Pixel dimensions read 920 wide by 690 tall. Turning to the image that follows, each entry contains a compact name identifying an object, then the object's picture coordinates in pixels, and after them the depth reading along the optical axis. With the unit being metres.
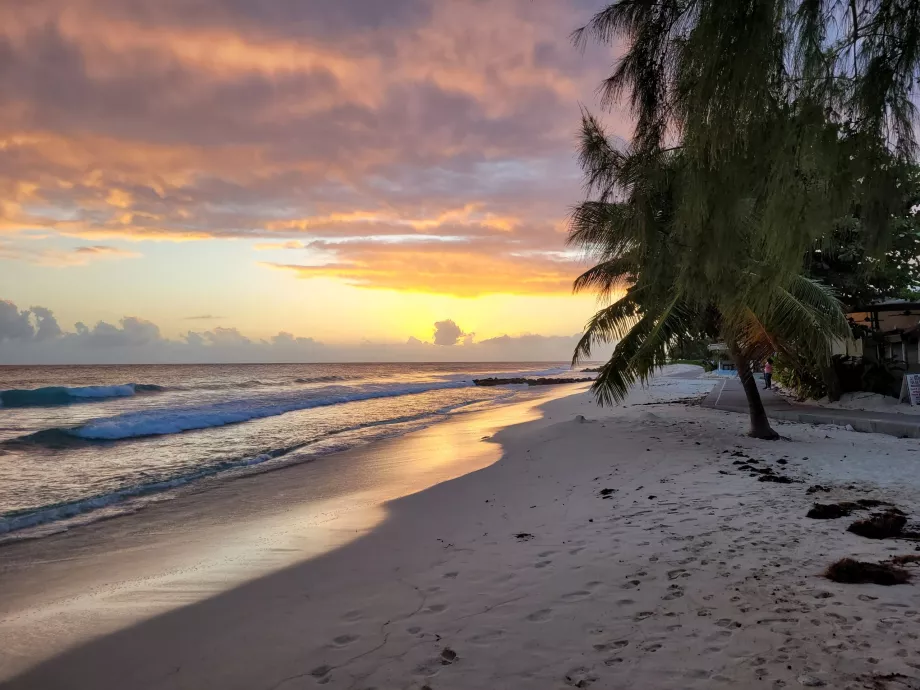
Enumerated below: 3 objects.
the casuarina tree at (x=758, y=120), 2.73
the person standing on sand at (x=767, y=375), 23.60
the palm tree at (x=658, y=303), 3.95
